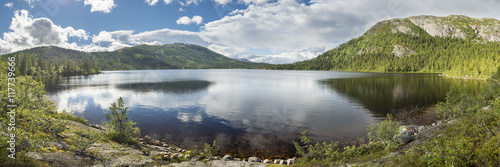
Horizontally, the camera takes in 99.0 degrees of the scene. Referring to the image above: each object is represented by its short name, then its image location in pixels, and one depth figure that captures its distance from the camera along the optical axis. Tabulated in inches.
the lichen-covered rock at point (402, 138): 885.6
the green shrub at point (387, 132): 906.1
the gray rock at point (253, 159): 878.4
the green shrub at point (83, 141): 657.0
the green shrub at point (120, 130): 924.6
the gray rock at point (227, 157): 881.5
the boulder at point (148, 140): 1130.2
